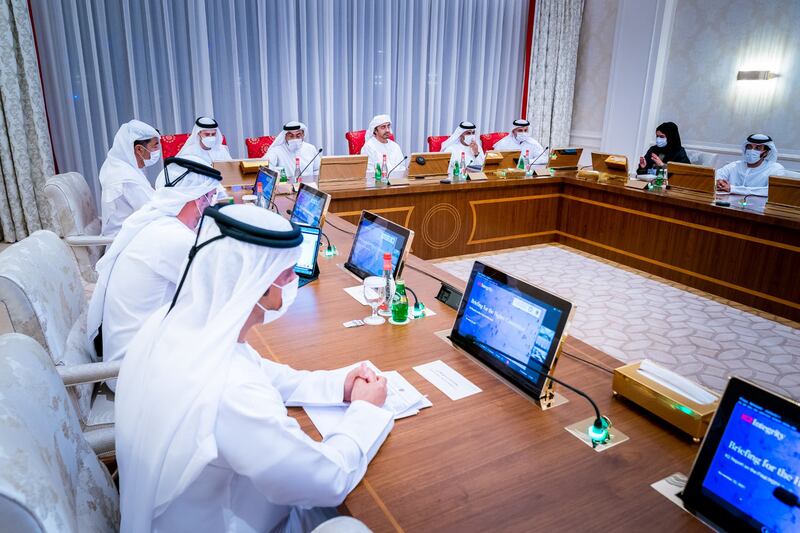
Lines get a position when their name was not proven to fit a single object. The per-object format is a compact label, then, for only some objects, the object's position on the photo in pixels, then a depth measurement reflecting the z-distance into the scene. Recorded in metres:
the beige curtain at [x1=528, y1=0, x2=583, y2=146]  7.54
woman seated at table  5.53
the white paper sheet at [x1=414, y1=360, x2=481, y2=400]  1.47
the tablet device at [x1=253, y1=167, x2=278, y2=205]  3.66
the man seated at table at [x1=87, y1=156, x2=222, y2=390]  1.86
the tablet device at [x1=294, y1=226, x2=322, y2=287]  2.41
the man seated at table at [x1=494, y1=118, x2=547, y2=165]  6.32
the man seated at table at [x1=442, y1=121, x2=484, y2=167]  6.08
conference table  1.03
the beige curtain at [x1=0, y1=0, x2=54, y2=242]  4.73
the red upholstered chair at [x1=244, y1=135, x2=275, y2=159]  5.63
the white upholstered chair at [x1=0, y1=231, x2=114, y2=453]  1.59
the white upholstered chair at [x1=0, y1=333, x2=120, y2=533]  0.74
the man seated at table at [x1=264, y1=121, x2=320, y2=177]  5.41
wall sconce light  5.65
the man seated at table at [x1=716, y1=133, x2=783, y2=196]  4.73
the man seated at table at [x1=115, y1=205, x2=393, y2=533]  0.95
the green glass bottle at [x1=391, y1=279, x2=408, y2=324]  1.91
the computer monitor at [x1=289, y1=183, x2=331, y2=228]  2.69
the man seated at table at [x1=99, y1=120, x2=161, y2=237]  3.58
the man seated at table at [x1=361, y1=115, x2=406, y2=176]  5.80
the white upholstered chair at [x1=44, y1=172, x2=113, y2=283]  3.06
